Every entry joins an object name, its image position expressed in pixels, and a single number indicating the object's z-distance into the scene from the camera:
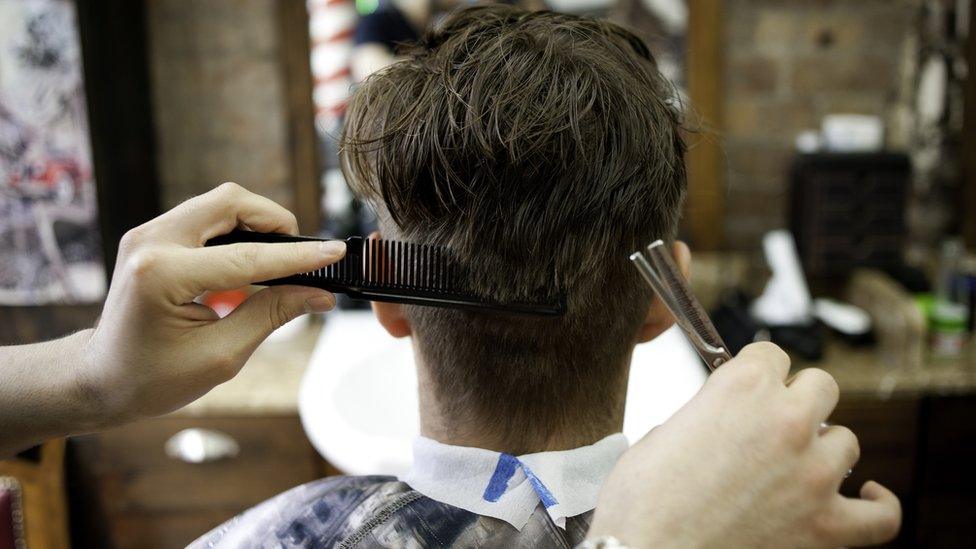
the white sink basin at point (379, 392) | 1.45
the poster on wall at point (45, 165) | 1.79
